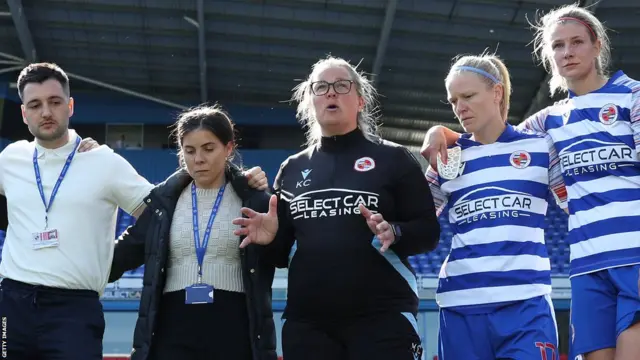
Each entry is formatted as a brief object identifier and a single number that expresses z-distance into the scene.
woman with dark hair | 6.93
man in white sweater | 7.09
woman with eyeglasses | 6.36
